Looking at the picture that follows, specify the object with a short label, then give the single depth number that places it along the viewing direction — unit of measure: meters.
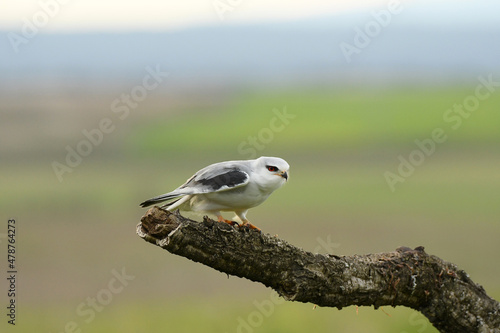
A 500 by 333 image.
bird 17.34
